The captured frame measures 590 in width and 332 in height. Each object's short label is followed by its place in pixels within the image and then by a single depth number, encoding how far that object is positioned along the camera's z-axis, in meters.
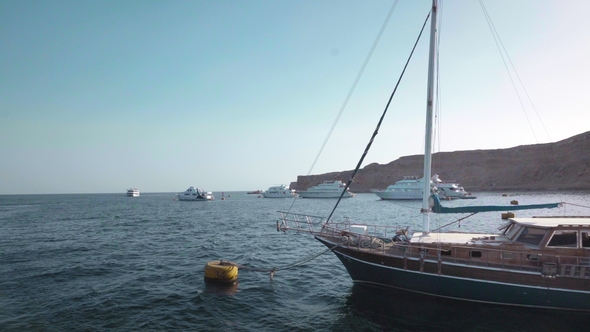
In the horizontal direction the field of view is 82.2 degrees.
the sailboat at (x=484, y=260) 11.06
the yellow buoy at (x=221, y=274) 14.95
